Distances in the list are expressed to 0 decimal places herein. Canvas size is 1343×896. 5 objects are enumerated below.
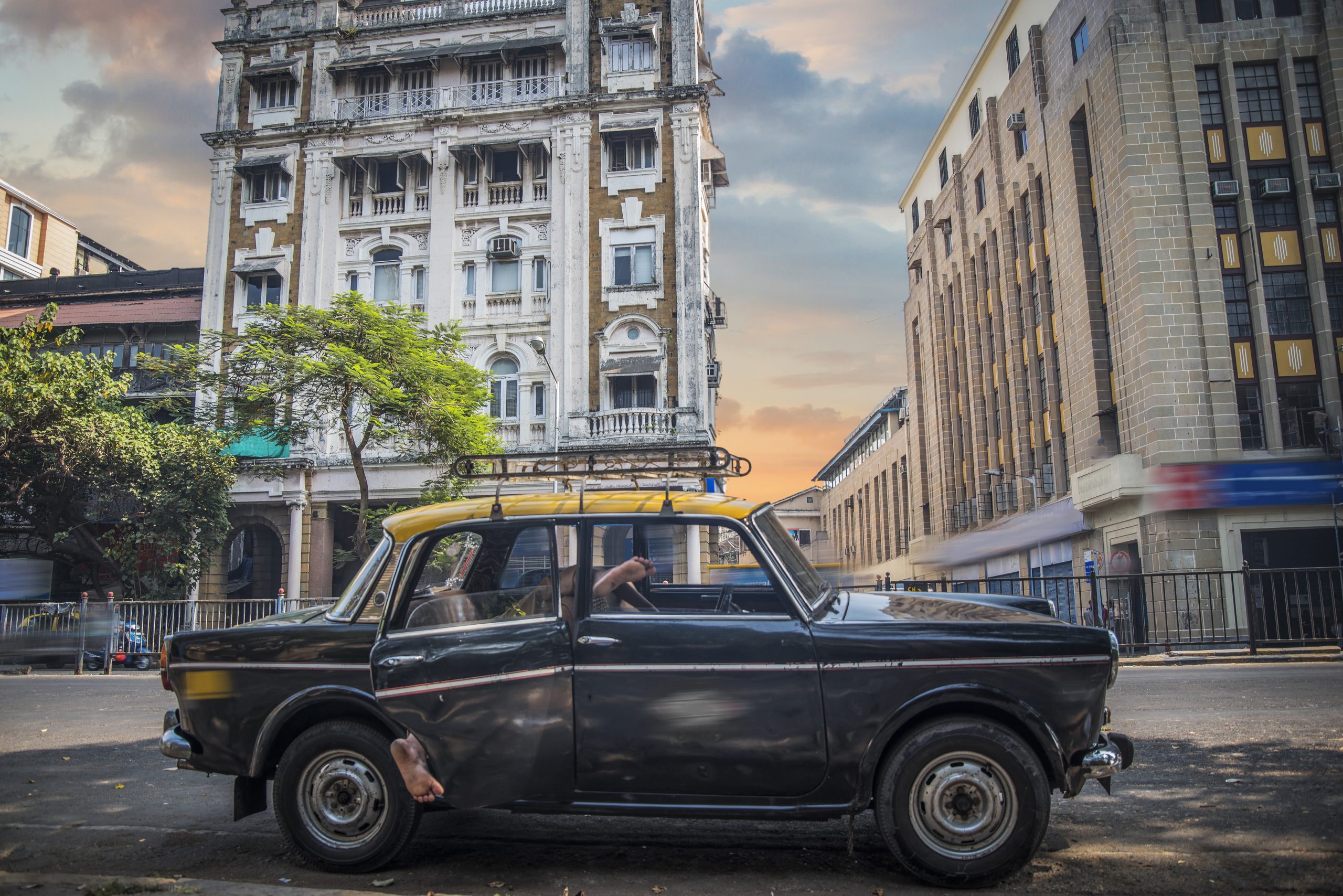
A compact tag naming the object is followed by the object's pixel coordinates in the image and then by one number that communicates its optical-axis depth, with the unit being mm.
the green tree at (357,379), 21188
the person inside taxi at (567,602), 4547
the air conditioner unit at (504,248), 30609
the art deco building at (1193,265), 25406
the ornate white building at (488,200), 29719
